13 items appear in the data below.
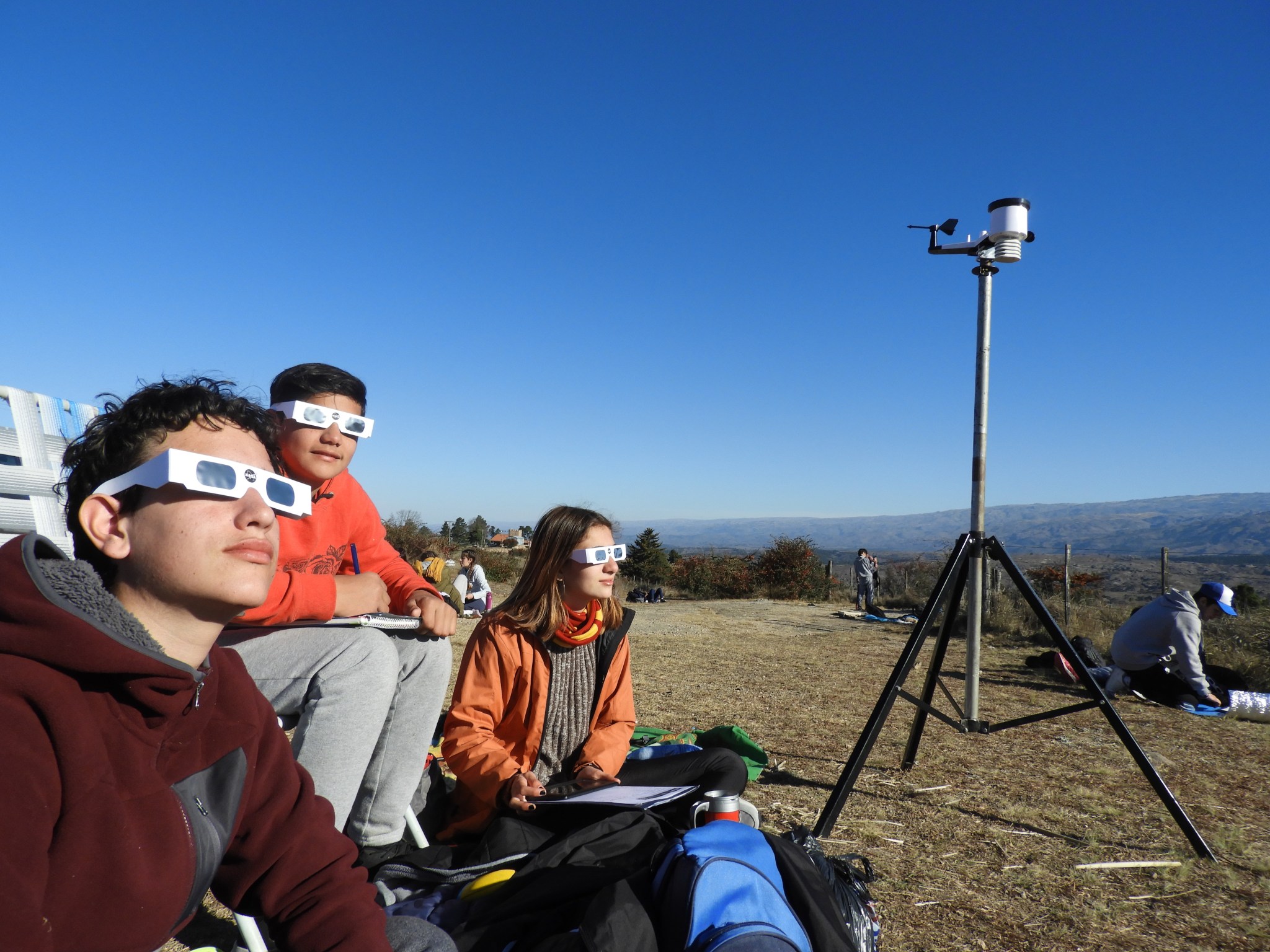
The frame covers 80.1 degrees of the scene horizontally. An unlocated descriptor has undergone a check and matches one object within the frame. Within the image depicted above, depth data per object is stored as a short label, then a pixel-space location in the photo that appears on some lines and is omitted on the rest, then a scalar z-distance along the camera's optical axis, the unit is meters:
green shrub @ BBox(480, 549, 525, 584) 21.70
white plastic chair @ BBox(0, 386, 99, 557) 3.06
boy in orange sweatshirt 2.17
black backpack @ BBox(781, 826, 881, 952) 2.22
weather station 3.59
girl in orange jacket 2.87
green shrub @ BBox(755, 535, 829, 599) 22.08
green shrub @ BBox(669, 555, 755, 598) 22.67
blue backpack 1.69
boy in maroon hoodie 1.04
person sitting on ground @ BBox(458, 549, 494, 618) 12.80
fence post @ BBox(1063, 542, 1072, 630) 12.34
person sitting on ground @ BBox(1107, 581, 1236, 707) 6.71
